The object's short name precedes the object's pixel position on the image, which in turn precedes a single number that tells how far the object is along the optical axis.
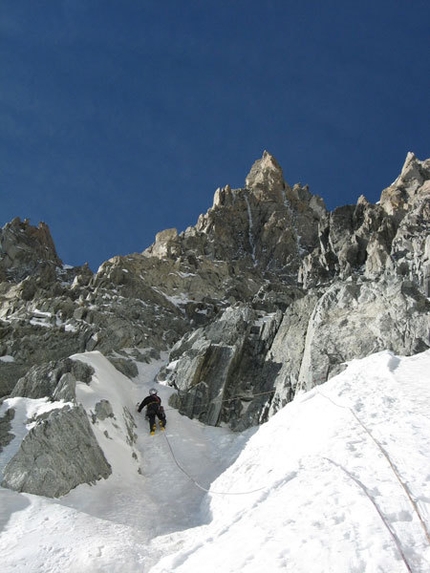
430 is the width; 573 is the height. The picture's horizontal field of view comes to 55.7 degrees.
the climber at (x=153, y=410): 21.49
